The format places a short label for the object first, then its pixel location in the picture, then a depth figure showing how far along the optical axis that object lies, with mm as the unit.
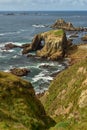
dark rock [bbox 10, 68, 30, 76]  78312
